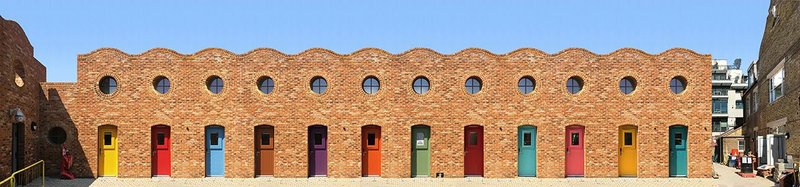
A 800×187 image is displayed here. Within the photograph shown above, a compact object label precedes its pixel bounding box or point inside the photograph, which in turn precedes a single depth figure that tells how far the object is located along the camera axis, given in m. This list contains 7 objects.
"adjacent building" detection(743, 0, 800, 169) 20.12
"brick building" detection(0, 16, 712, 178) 18.17
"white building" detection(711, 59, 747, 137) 65.75
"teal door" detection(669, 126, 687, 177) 18.56
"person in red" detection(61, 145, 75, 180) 17.94
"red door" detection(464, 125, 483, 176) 18.56
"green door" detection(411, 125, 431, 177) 18.47
